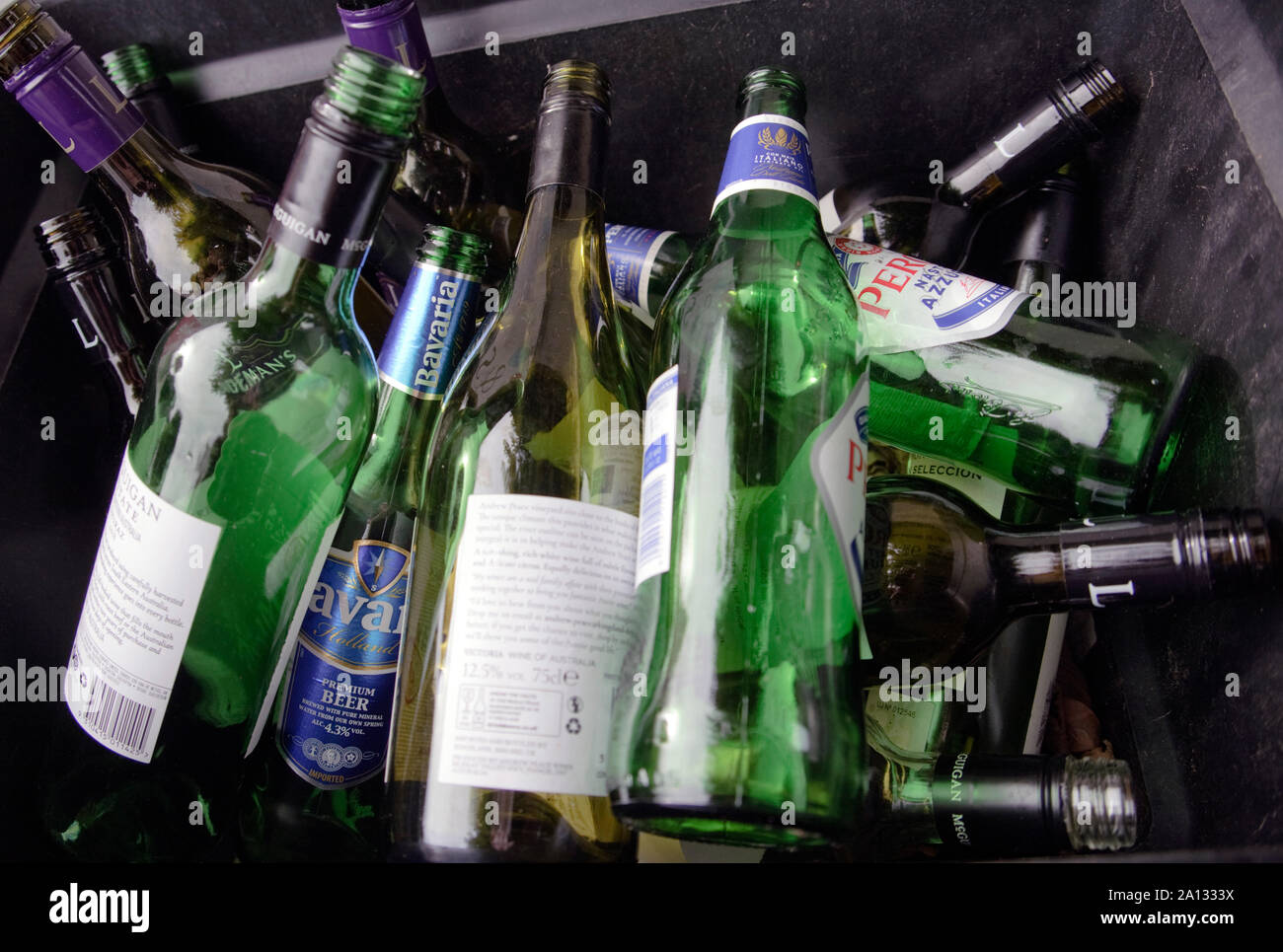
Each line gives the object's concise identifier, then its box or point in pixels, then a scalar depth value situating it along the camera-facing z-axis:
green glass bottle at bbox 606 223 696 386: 1.00
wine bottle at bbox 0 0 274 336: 0.98
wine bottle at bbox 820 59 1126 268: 0.95
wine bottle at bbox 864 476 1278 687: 0.76
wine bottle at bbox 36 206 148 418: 0.94
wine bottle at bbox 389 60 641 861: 0.66
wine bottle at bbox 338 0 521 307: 1.07
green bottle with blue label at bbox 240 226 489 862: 0.83
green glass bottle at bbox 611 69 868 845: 0.62
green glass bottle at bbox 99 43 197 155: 1.08
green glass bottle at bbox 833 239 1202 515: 0.84
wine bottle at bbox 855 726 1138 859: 0.72
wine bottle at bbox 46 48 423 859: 0.71
